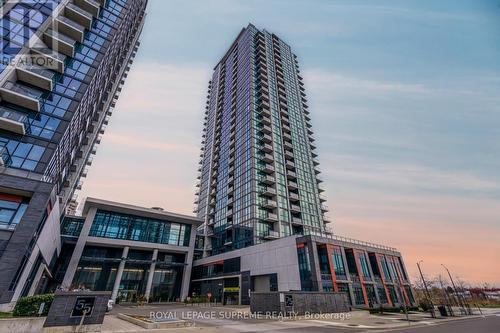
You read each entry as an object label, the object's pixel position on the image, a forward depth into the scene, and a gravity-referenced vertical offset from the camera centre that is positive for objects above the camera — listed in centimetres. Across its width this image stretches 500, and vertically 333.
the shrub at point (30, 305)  1382 -18
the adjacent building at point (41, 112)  1980 +1865
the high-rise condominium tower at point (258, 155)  5644 +3732
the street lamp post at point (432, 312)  2857 -123
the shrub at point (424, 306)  3585 -75
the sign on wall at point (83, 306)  1433 -25
